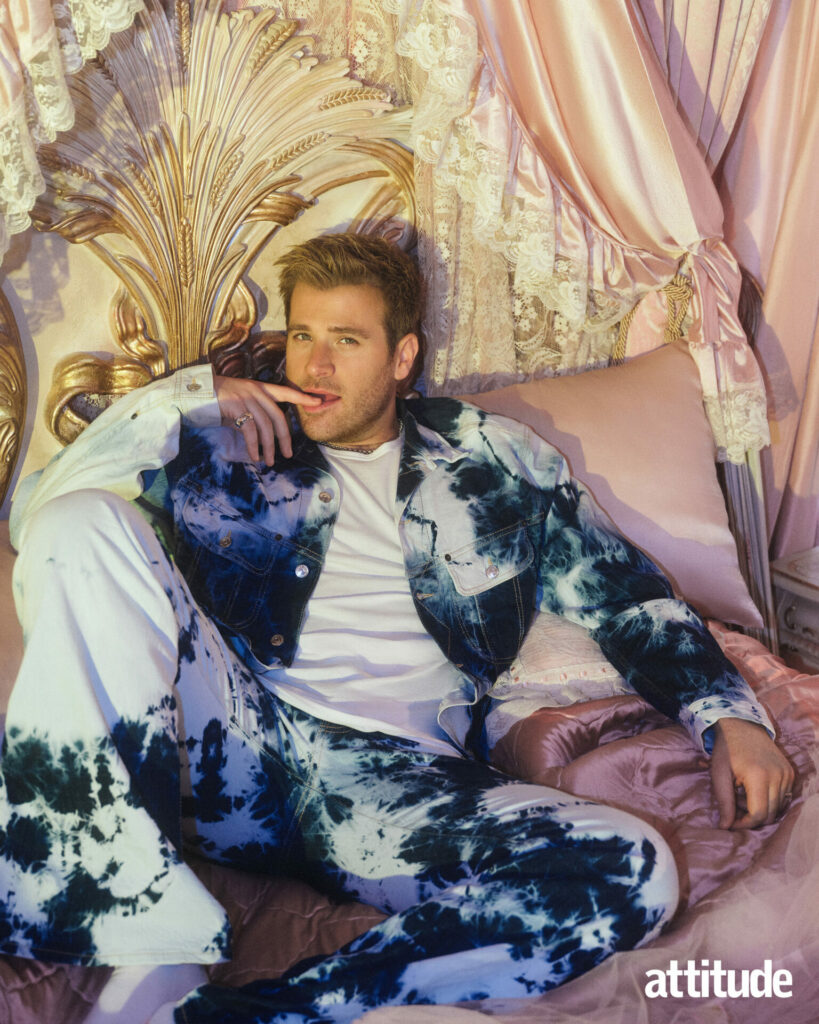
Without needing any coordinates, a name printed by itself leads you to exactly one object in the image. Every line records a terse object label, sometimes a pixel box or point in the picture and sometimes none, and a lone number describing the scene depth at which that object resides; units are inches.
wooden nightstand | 97.9
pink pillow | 85.6
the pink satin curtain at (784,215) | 95.7
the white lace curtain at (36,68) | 60.7
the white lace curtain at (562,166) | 82.2
